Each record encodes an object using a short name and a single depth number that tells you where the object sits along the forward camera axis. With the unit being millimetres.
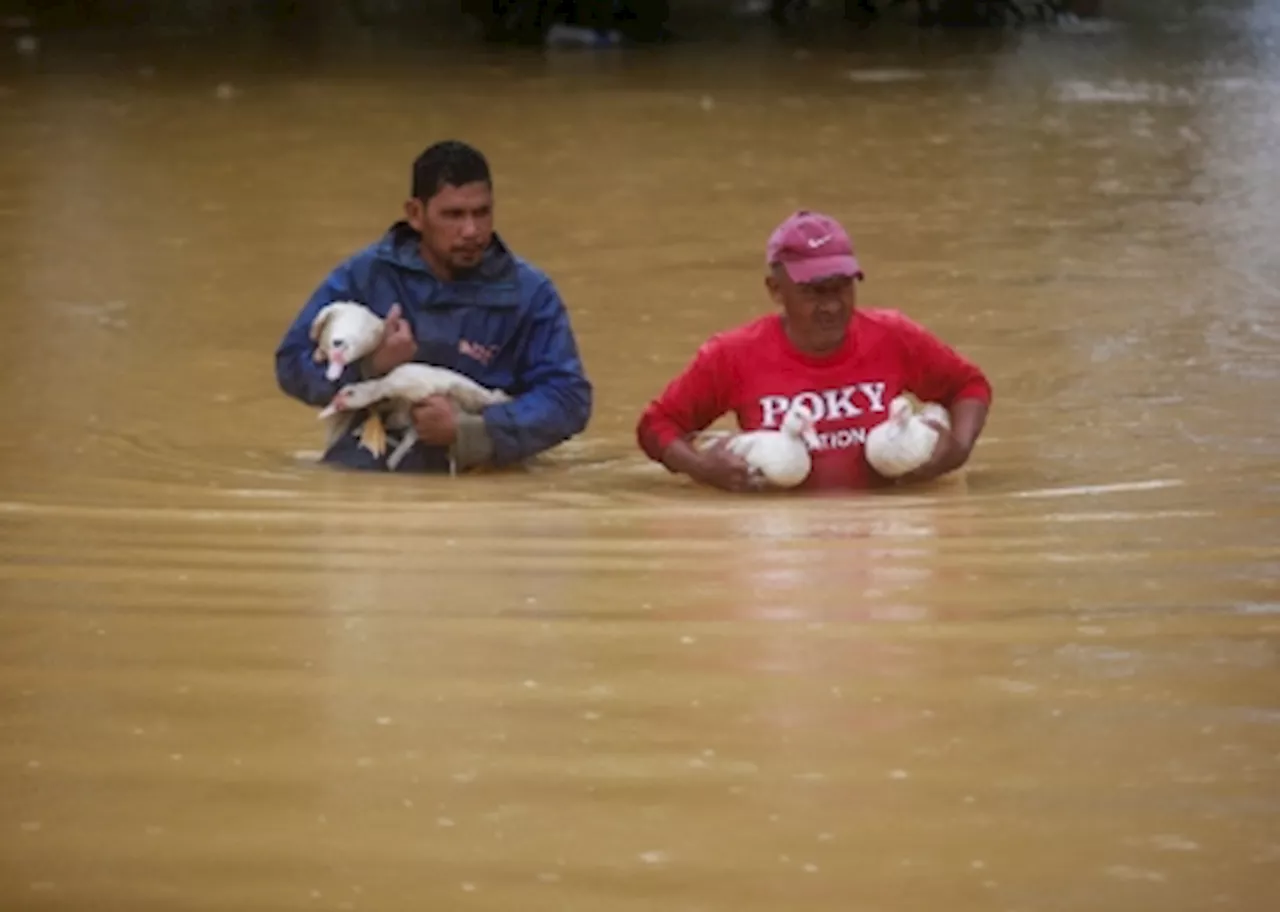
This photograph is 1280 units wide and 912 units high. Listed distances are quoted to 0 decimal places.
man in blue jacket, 10219
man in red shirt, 9664
